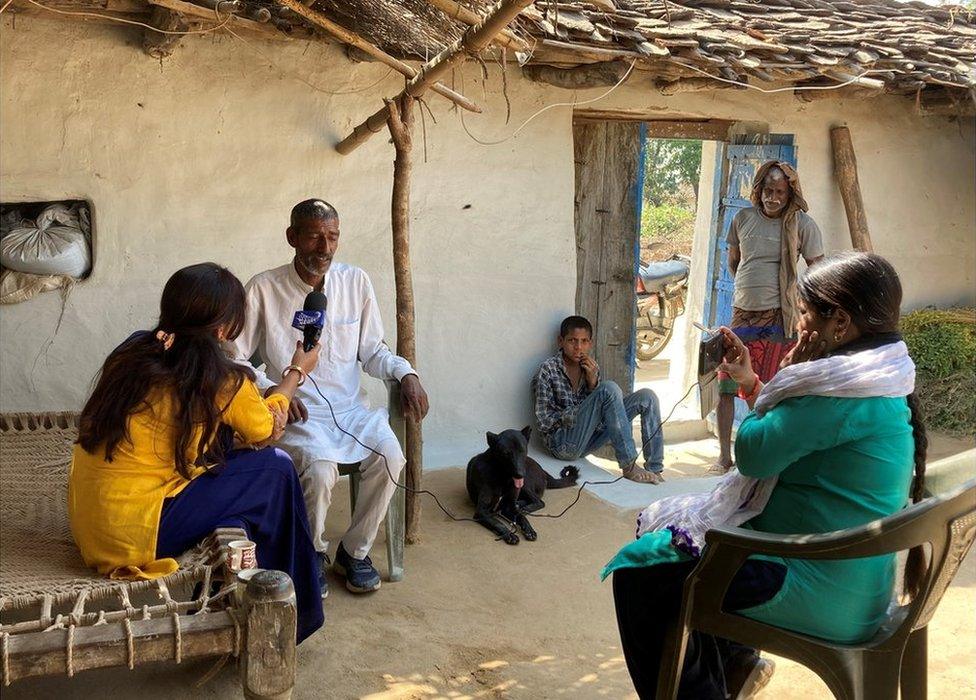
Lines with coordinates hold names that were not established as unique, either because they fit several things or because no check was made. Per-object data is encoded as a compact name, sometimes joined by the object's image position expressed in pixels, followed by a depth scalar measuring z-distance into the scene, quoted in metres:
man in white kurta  3.96
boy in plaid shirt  5.86
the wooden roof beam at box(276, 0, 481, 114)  4.10
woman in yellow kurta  2.93
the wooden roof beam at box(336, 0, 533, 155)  3.39
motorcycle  11.23
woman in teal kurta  2.44
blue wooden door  7.05
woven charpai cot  2.74
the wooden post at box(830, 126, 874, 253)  7.25
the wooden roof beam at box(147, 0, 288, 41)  4.13
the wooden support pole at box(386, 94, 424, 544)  4.48
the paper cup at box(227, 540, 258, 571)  2.89
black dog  4.88
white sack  4.79
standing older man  6.05
